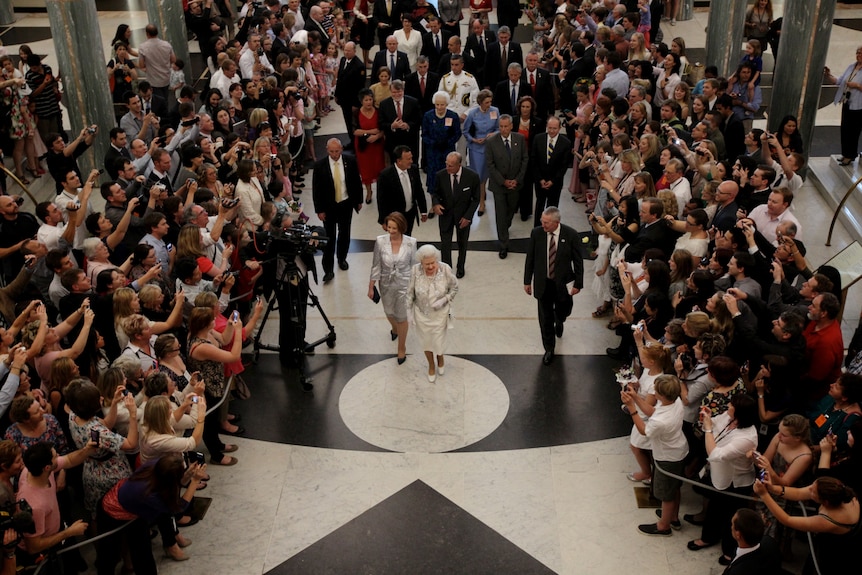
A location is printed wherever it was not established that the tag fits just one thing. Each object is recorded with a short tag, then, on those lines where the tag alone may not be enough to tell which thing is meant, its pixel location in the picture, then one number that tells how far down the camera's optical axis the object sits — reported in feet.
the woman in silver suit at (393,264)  28.43
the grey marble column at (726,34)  47.16
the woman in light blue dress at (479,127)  38.01
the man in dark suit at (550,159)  35.40
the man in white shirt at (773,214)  26.84
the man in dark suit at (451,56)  43.62
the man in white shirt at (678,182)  29.60
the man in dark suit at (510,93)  41.78
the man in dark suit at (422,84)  43.70
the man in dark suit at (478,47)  47.44
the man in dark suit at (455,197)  33.30
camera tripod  28.76
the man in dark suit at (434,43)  48.60
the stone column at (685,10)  68.54
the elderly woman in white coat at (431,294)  27.50
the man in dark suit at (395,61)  46.19
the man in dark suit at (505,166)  35.70
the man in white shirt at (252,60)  44.38
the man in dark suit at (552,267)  28.55
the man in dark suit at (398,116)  39.60
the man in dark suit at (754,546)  17.87
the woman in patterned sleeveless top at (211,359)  23.72
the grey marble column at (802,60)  37.40
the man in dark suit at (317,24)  52.21
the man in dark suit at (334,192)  33.65
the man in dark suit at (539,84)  42.27
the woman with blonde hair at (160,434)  20.44
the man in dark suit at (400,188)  32.96
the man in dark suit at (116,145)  32.53
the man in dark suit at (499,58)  46.26
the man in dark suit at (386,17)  58.13
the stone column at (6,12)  66.90
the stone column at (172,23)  50.67
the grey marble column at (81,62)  38.86
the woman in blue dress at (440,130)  38.19
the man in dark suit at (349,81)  44.75
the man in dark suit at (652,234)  27.96
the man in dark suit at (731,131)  34.35
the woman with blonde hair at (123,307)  23.43
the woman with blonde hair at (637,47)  42.88
